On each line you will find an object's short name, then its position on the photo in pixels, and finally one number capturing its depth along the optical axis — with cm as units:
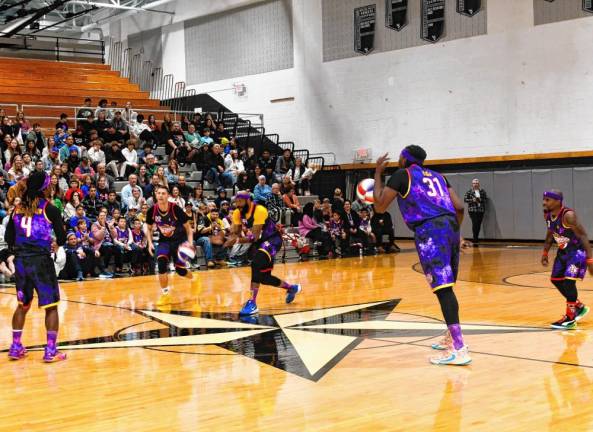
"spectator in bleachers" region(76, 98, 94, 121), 2312
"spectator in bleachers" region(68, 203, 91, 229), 1620
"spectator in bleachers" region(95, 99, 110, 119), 2295
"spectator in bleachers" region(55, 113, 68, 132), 2080
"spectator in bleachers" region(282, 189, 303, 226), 2084
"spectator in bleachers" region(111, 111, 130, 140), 2266
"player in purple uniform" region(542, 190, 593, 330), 894
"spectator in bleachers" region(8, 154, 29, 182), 1728
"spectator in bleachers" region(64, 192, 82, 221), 1659
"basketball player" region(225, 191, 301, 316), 1042
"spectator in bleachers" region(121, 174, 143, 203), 1841
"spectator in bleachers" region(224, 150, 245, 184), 2247
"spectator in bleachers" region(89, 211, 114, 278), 1622
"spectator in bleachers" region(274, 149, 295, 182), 2439
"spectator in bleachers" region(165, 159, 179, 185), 1998
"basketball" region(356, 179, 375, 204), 734
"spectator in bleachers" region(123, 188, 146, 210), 1822
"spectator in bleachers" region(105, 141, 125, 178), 2062
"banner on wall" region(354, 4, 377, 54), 2667
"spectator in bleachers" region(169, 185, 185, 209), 1803
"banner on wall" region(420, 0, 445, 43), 2488
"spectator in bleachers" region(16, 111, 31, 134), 2000
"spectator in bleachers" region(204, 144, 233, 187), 2222
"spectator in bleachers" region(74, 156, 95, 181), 1869
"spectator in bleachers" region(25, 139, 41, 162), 1861
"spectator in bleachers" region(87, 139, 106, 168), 1992
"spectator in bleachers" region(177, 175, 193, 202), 1936
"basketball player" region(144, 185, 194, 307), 1177
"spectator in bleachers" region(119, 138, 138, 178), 2039
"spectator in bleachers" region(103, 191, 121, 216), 1767
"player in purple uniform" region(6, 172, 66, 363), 768
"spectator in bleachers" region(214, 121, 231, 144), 2475
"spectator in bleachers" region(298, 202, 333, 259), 2031
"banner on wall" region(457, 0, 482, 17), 2405
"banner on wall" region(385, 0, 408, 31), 2572
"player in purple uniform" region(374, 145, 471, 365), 711
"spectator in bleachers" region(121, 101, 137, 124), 2377
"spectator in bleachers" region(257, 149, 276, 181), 2383
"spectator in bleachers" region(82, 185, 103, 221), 1745
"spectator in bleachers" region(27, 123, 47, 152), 1986
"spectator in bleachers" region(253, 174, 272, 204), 2097
